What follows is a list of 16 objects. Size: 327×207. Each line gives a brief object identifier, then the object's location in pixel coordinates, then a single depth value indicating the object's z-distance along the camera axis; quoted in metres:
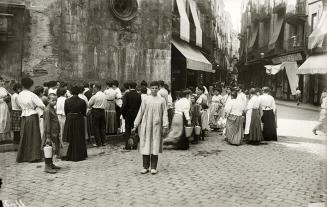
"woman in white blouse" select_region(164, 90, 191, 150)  9.64
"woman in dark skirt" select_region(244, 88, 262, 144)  10.67
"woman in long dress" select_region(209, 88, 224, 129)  13.60
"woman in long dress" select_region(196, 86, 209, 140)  11.55
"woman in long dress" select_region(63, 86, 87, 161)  7.87
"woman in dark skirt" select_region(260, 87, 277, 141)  11.35
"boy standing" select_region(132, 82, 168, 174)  7.02
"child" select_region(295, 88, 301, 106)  24.42
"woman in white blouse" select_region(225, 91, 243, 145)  10.56
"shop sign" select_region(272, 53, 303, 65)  28.05
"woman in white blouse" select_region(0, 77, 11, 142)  9.47
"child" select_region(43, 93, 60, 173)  6.93
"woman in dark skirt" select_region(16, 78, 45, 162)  7.61
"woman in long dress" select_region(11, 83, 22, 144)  9.01
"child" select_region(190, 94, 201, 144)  10.71
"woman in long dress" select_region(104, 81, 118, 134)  10.51
